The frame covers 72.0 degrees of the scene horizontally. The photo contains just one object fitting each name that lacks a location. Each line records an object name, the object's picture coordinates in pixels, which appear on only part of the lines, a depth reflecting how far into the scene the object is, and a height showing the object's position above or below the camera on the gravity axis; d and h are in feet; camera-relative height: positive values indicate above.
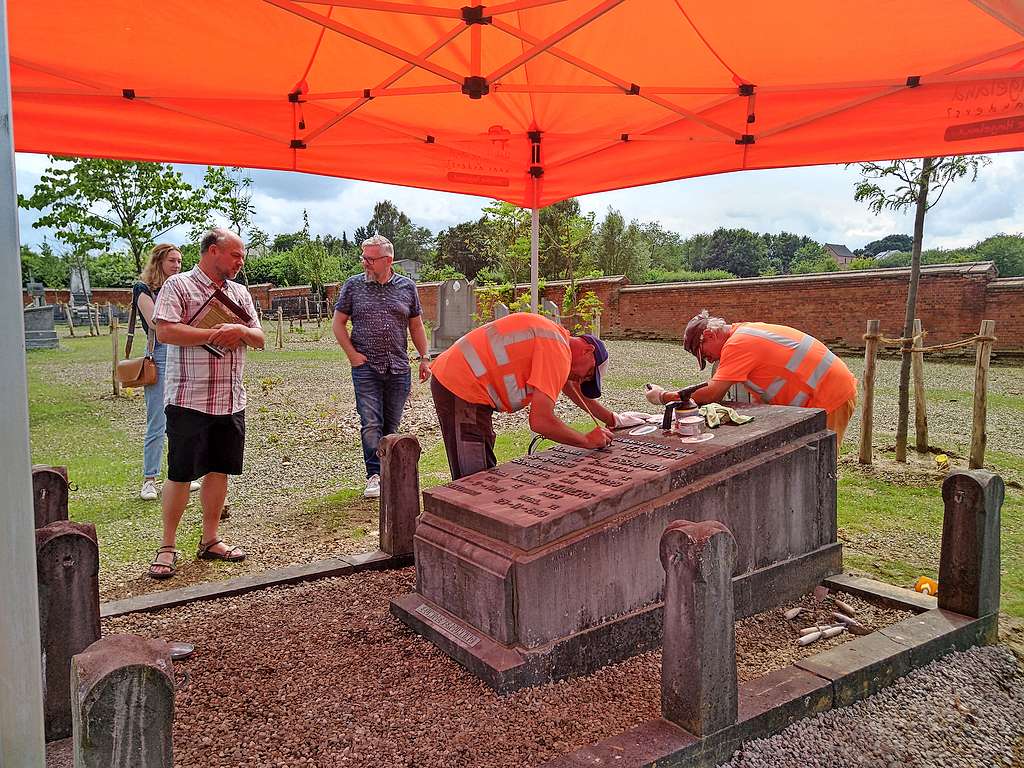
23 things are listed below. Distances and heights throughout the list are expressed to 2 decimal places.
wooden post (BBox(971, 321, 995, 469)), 20.38 -2.56
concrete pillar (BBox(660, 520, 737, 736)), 7.50 -3.35
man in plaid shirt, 12.65 -1.21
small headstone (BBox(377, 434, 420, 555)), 13.66 -3.46
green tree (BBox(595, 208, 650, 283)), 127.85 +12.11
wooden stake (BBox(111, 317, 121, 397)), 37.88 -1.60
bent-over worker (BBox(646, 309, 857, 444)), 13.41 -0.98
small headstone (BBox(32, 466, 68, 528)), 10.43 -2.69
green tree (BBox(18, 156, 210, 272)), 44.88 +7.53
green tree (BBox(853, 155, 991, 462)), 23.05 +4.30
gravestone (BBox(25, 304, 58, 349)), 69.51 -1.59
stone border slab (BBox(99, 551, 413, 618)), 11.78 -4.85
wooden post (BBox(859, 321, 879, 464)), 21.71 -2.40
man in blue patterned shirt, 17.46 -0.54
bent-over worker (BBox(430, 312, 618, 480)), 10.96 -1.08
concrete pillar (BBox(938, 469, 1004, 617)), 10.56 -3.44
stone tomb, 9.39 -3.29
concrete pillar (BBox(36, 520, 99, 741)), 7.54 -3.17
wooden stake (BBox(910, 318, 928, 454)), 21.85 -2.76
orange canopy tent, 11.57 +4.44
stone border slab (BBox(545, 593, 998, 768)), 7.51 -4.69
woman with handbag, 17.47 -0.82
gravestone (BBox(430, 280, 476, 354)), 49.85 +0.36
